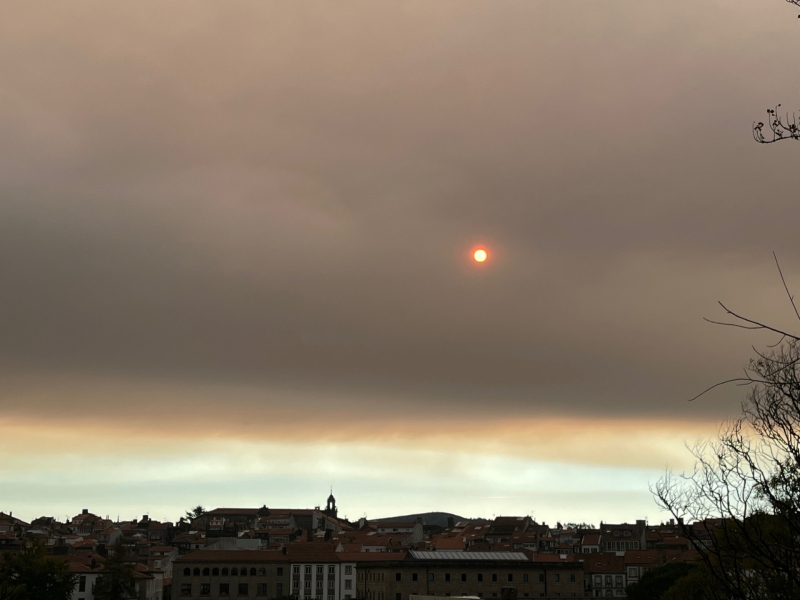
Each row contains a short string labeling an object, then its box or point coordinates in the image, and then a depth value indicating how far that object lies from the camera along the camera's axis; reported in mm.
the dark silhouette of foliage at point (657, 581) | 70875
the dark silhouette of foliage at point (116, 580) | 108438
